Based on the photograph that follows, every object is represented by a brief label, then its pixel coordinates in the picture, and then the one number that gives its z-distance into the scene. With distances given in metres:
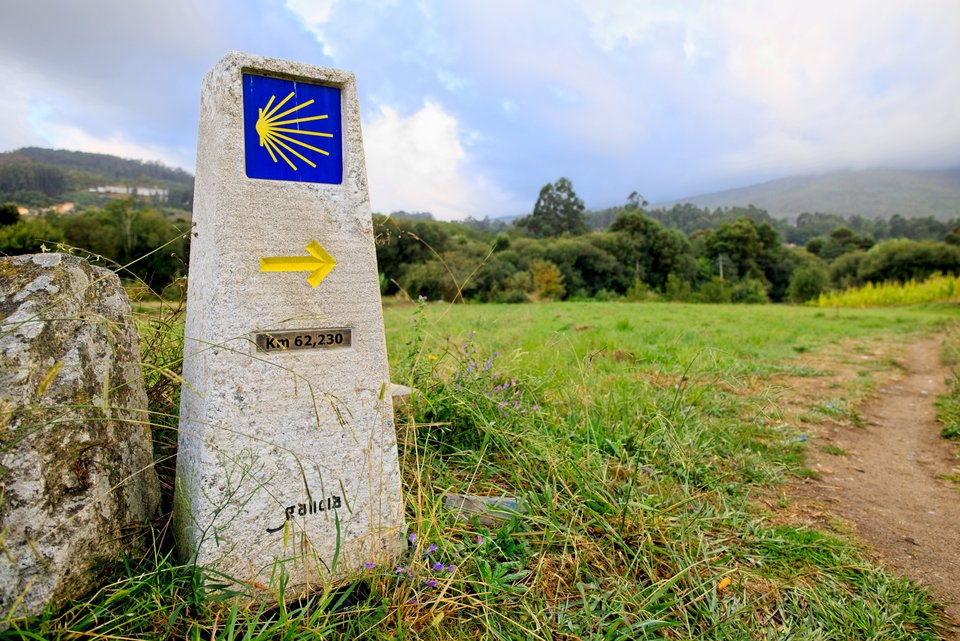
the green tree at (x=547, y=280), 32.43
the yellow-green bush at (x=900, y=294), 21.75
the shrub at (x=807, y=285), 33.19
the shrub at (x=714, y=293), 32.00
